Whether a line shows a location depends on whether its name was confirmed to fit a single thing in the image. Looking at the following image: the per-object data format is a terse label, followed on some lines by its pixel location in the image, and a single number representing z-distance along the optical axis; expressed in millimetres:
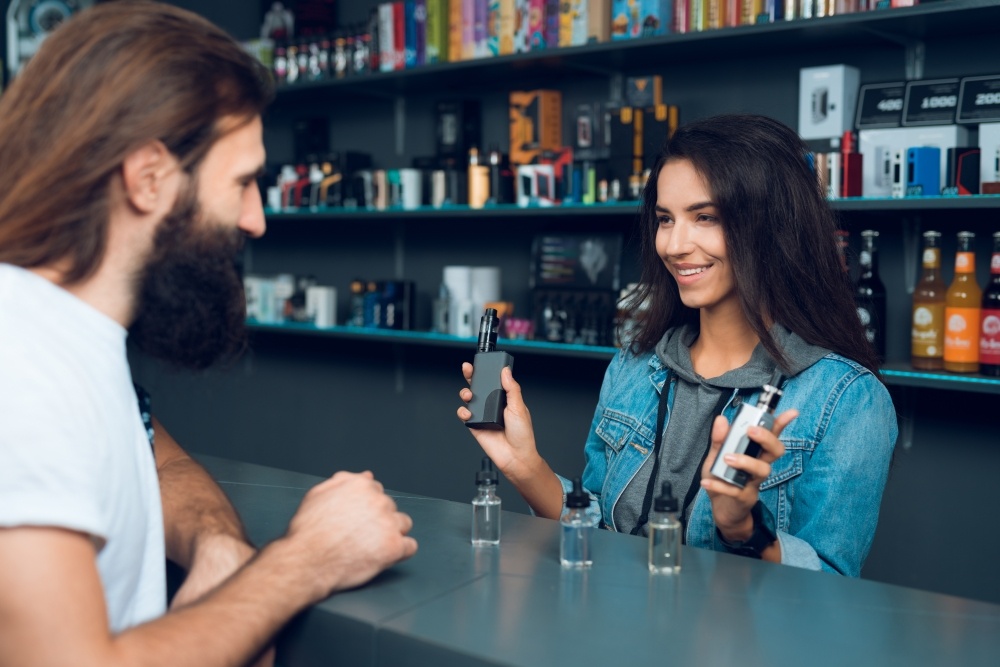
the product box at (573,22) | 3152
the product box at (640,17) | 3012
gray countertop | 977
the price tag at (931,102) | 2648
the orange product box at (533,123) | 3441
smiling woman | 1604
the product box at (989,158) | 2510
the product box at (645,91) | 3238
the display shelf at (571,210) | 2514
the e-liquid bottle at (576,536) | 1226
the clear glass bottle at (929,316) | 2674
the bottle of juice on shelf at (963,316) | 2582
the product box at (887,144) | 2611
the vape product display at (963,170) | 2529
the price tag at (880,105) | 2732
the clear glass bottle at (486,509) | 1308
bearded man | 884
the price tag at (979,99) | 2578
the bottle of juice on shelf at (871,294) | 2754
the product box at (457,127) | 3684
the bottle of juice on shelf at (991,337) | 2531
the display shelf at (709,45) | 2586
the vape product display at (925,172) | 2584
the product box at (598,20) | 3104
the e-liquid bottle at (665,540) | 1199
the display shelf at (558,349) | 2523
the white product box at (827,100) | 2836
